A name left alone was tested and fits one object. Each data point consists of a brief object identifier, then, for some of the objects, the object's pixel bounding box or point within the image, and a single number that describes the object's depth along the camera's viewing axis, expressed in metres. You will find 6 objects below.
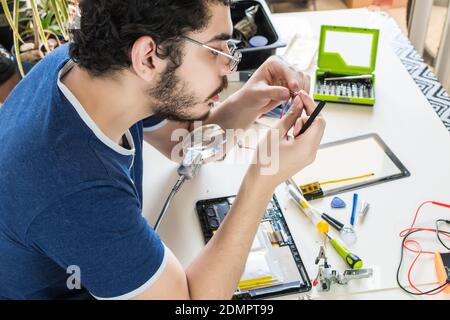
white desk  0.96
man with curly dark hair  0.75
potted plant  1.24
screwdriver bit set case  1.33
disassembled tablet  0.93
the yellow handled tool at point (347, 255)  0.94
